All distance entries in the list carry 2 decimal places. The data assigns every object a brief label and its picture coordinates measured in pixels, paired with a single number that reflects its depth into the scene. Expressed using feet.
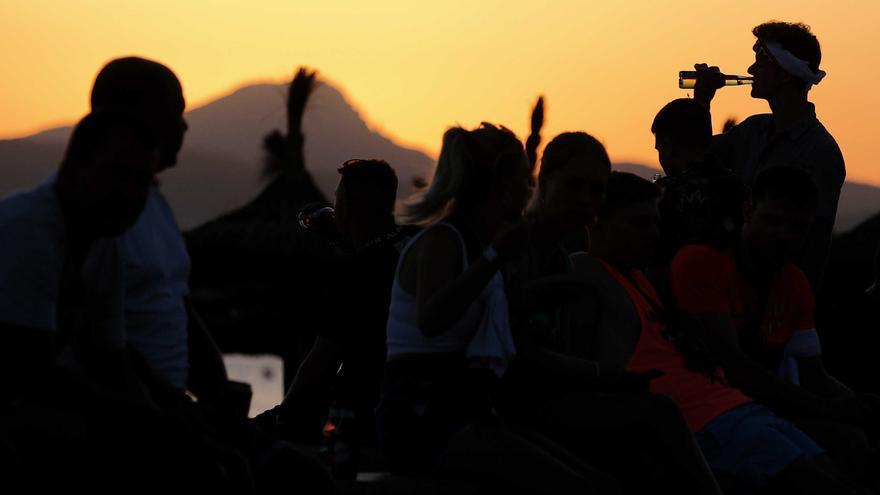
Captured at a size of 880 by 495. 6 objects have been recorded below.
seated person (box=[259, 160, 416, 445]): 39.32
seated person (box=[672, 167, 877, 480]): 36.55
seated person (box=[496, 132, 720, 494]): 31.42
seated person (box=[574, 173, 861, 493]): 34.24
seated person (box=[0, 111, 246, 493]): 22.06
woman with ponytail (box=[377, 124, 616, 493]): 29.63
